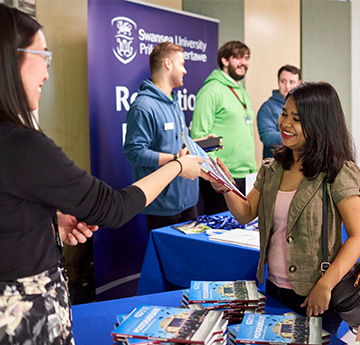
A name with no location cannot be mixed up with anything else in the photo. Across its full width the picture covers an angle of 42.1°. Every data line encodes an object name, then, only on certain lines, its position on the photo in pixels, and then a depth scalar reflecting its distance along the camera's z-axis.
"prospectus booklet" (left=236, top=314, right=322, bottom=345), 1.29
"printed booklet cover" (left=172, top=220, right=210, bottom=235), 2.70
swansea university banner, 3.57
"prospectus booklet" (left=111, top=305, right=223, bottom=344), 1.22
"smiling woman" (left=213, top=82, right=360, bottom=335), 1.64
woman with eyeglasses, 1.02
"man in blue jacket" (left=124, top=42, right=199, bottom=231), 3.13
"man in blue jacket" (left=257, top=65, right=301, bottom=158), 4.38
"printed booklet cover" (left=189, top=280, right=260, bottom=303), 1.57
